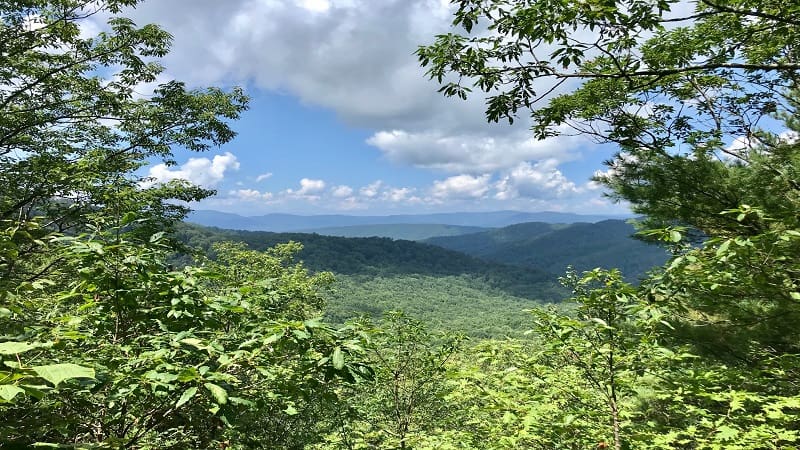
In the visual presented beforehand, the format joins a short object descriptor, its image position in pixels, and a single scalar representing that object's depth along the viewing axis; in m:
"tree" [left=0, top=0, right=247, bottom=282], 8.40
